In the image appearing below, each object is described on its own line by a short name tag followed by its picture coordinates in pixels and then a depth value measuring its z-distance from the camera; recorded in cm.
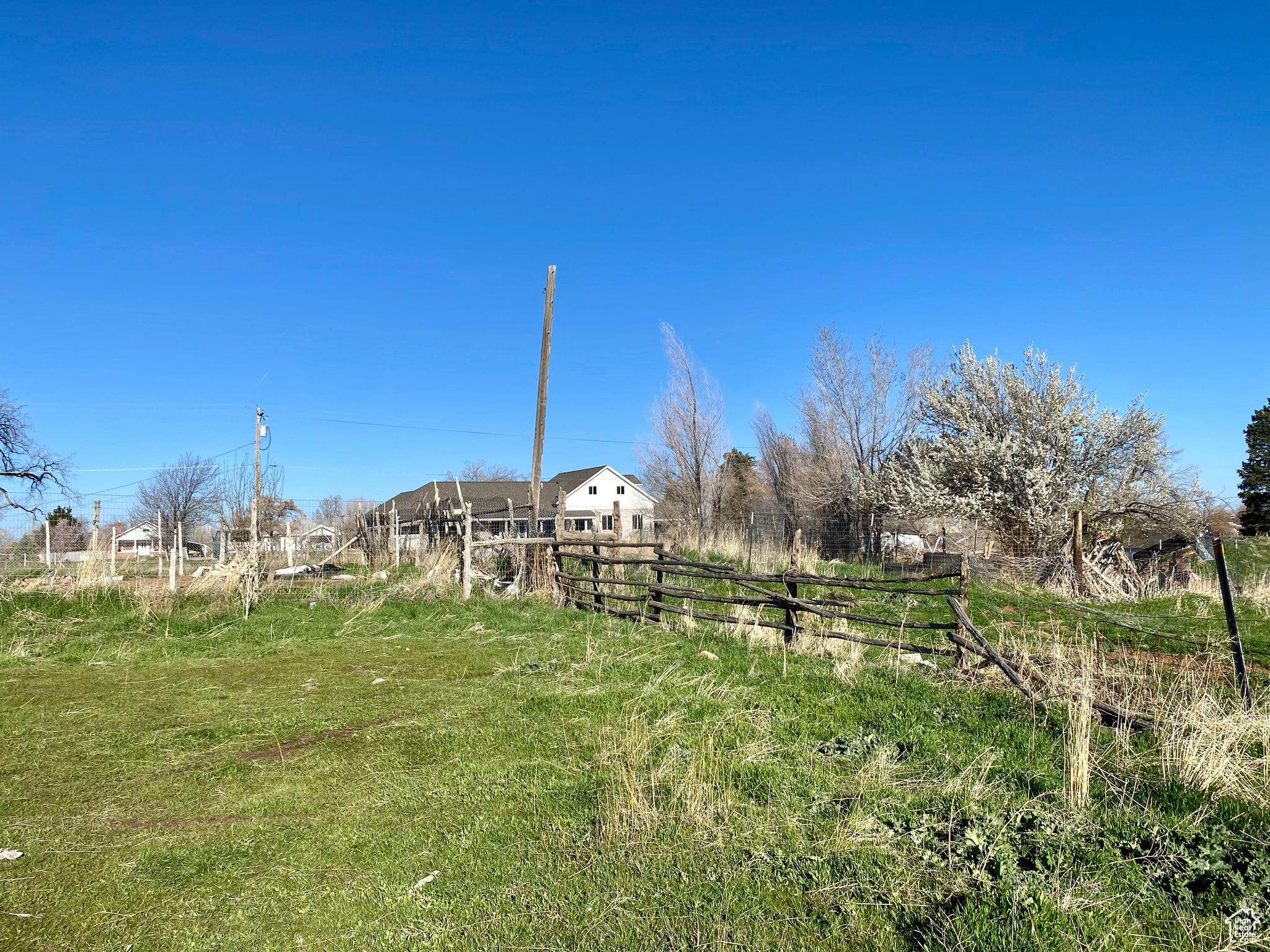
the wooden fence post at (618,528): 1436
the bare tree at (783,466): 2858
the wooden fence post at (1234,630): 486
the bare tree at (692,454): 2789
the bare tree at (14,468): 2022
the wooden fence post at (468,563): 1359
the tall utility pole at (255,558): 1198
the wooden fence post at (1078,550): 1566
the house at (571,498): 3850
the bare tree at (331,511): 3025
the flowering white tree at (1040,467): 1950
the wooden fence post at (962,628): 647
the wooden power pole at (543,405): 1655
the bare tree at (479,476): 5895
